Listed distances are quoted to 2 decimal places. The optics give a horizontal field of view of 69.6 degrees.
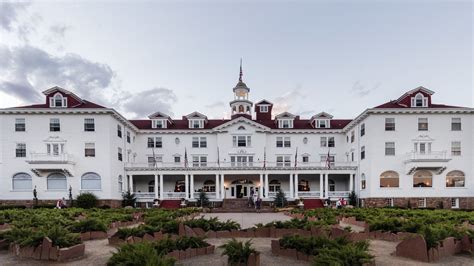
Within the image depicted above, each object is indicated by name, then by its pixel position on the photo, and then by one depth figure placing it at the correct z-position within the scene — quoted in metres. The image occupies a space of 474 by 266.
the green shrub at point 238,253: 9.44
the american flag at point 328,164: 42.53
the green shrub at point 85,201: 34.44
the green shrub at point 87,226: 15.19
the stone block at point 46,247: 10.60
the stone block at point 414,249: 10.42
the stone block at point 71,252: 10.51
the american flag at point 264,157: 42.40
